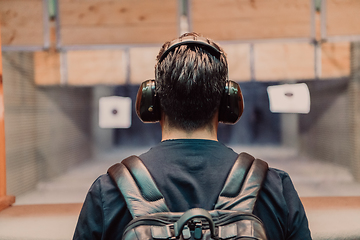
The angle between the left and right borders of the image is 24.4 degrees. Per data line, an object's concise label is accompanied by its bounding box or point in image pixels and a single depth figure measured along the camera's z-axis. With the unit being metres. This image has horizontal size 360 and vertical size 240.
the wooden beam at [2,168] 3.18
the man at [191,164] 1.81
